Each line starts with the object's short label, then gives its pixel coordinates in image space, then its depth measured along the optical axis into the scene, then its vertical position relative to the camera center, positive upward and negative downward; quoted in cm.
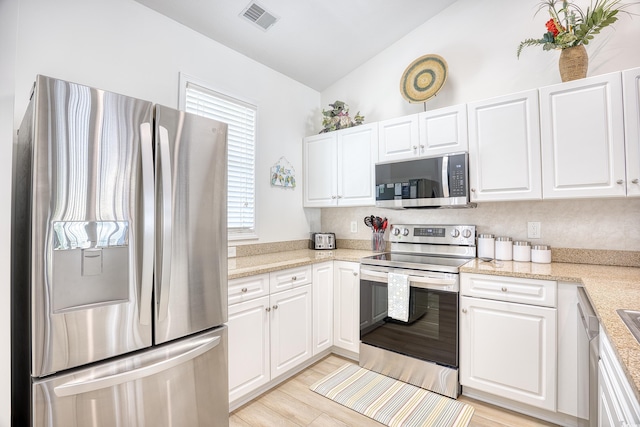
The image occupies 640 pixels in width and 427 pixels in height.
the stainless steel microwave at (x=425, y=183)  235 +29
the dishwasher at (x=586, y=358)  128 -70
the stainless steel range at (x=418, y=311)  215 -68
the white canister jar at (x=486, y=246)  245 -22
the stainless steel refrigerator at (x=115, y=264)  116 -18
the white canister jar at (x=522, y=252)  229 -26
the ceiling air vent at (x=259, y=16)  229 +156
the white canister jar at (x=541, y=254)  220 -26
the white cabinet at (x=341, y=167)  290 +52
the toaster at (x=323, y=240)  322 -21
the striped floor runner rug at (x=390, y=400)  193 -123
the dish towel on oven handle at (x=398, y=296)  227 -57
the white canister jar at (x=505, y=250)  235 -25
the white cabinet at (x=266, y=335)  198 -81
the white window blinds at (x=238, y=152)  257 +62
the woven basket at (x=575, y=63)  201 +99
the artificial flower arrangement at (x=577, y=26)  192 +121
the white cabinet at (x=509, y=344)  186 -80
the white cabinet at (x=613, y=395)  76 -51
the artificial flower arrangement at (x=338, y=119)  311 +102
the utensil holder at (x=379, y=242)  307 -23
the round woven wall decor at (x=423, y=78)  258 +120
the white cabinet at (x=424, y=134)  240 +69
